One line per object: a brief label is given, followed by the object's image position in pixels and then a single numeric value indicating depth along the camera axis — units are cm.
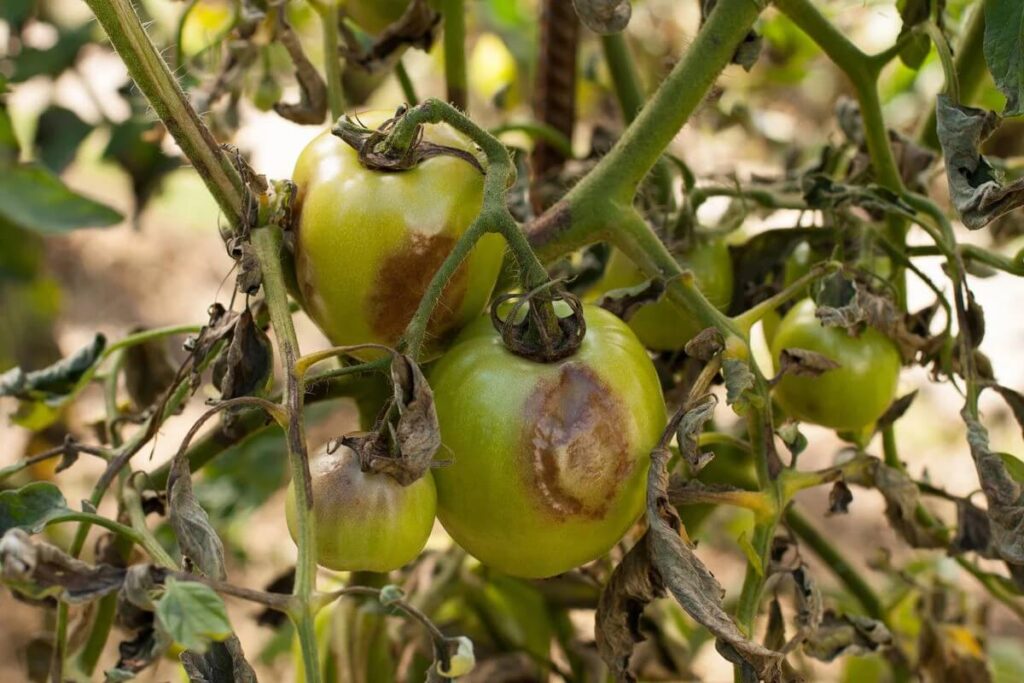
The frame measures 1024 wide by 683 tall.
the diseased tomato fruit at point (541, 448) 81
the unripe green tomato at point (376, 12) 96
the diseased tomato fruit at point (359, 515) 78
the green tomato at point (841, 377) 89
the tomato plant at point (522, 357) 79
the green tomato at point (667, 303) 91
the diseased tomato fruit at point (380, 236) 81
